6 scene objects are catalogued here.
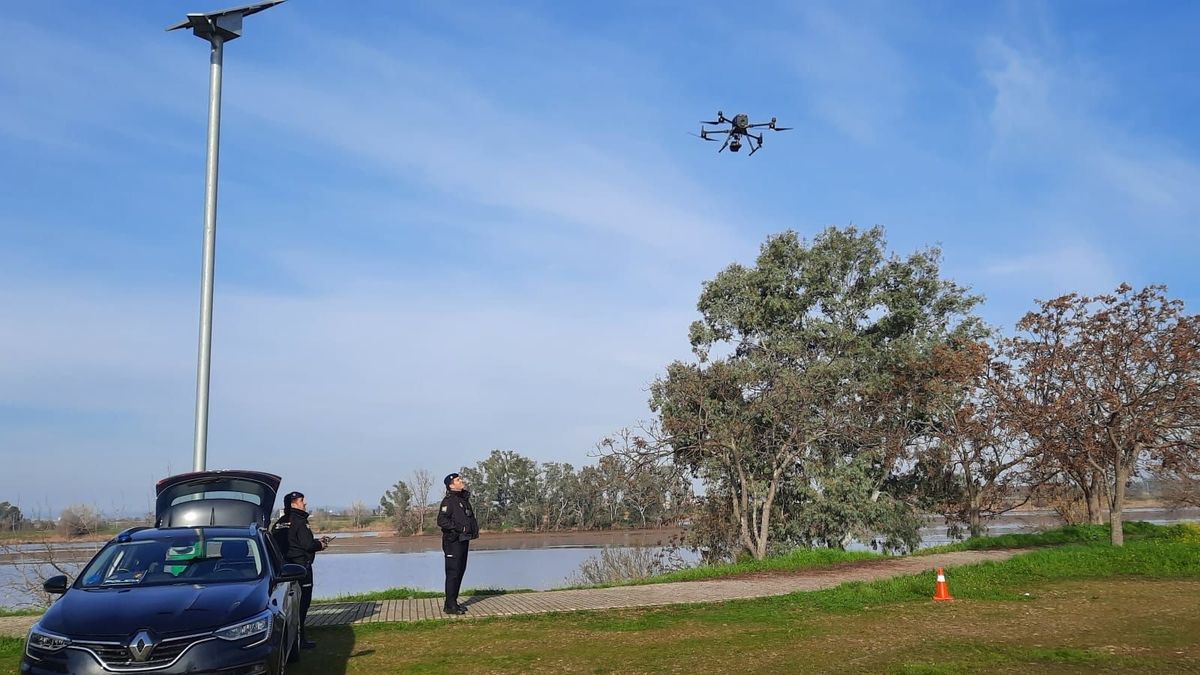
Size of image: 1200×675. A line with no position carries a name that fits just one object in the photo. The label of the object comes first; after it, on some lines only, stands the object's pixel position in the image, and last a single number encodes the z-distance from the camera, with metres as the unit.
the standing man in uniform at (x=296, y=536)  11.31
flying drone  20.89
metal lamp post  14.08
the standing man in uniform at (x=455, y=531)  13.08
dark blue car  6.68
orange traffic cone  12.89
